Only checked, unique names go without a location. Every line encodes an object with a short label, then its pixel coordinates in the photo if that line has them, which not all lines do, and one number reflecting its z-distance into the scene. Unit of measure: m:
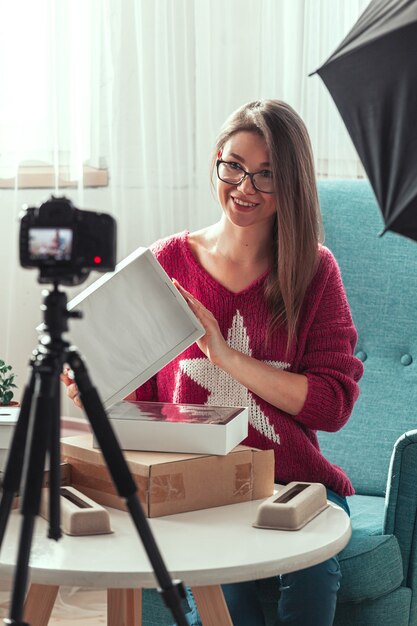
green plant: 3.72
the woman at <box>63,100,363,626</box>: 3.06
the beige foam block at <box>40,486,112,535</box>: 2.55
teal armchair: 3.61
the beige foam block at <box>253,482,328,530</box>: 2.61
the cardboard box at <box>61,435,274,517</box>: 2.67
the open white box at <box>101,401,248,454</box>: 2.73
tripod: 2.12
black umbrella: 2.51
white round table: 2.40
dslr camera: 2.16
